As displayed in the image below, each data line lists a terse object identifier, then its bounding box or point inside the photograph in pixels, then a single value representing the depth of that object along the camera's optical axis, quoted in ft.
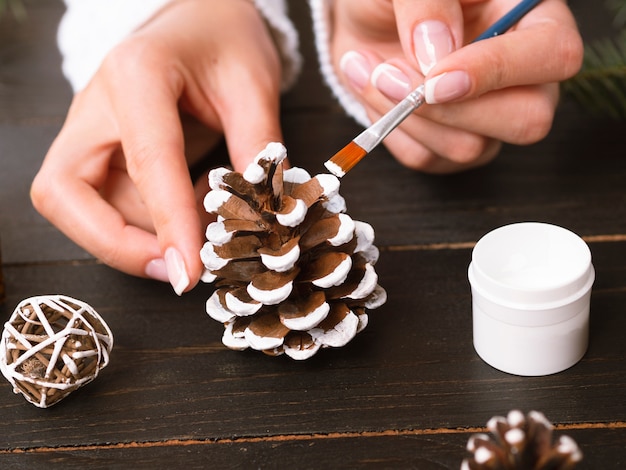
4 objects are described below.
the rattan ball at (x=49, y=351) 1.71
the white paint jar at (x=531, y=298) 1.67
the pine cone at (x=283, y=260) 1.70
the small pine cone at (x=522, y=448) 1.27
